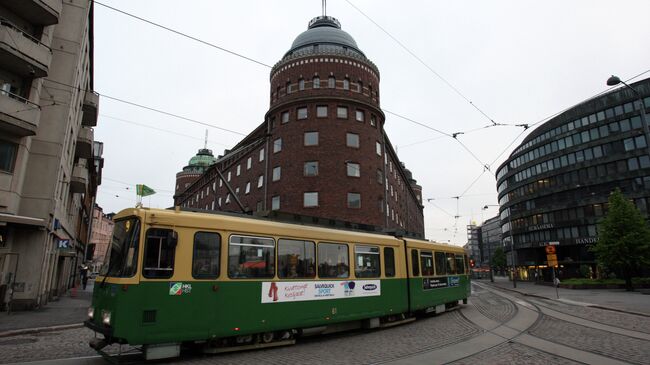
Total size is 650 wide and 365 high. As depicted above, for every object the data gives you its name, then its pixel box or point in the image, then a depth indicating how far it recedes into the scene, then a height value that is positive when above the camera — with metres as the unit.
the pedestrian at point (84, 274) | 37.44 -0.73
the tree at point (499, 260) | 104.00 +1.13
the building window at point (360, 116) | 33.40 +12.94
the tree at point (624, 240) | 32.59 +2.05
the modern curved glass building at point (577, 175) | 49.16 +12.44
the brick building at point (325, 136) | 31.11 +11.06
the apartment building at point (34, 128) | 16.09 +6.11
